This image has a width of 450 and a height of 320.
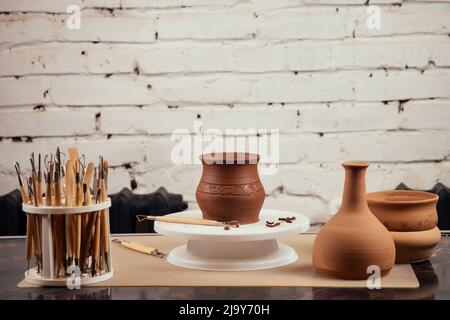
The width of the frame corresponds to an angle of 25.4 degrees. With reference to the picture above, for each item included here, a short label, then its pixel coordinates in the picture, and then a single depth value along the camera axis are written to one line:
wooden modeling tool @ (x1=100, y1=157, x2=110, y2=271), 1.64
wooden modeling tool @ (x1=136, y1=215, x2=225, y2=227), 1.74
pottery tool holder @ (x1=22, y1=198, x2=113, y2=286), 1.61
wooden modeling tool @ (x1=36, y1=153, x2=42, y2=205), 1.63
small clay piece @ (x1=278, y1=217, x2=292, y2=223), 1.77
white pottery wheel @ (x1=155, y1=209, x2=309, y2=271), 1.67
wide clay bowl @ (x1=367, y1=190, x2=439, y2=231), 1.74
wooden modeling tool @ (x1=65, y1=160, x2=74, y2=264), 1.61
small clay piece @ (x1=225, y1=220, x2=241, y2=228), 1.74
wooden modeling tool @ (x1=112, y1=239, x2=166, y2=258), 1.81
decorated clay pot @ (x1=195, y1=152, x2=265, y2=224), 1.75
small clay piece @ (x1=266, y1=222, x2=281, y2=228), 1.73
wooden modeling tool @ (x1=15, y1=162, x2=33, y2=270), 1.64
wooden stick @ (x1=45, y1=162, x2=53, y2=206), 1.62
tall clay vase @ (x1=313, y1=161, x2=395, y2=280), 1.62
